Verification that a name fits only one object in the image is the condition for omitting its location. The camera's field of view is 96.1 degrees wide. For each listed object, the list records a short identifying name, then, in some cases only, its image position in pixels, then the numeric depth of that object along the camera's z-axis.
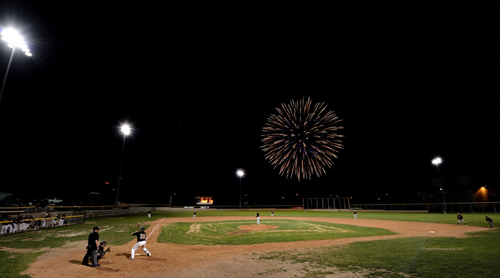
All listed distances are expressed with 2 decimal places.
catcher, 12.17
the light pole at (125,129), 36.78
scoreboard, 83.66
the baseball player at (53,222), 23.41
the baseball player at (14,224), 18.74
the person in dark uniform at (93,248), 11.06
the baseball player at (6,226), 18.01
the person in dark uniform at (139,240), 12.40
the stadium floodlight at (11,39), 13.68
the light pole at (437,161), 48.11
